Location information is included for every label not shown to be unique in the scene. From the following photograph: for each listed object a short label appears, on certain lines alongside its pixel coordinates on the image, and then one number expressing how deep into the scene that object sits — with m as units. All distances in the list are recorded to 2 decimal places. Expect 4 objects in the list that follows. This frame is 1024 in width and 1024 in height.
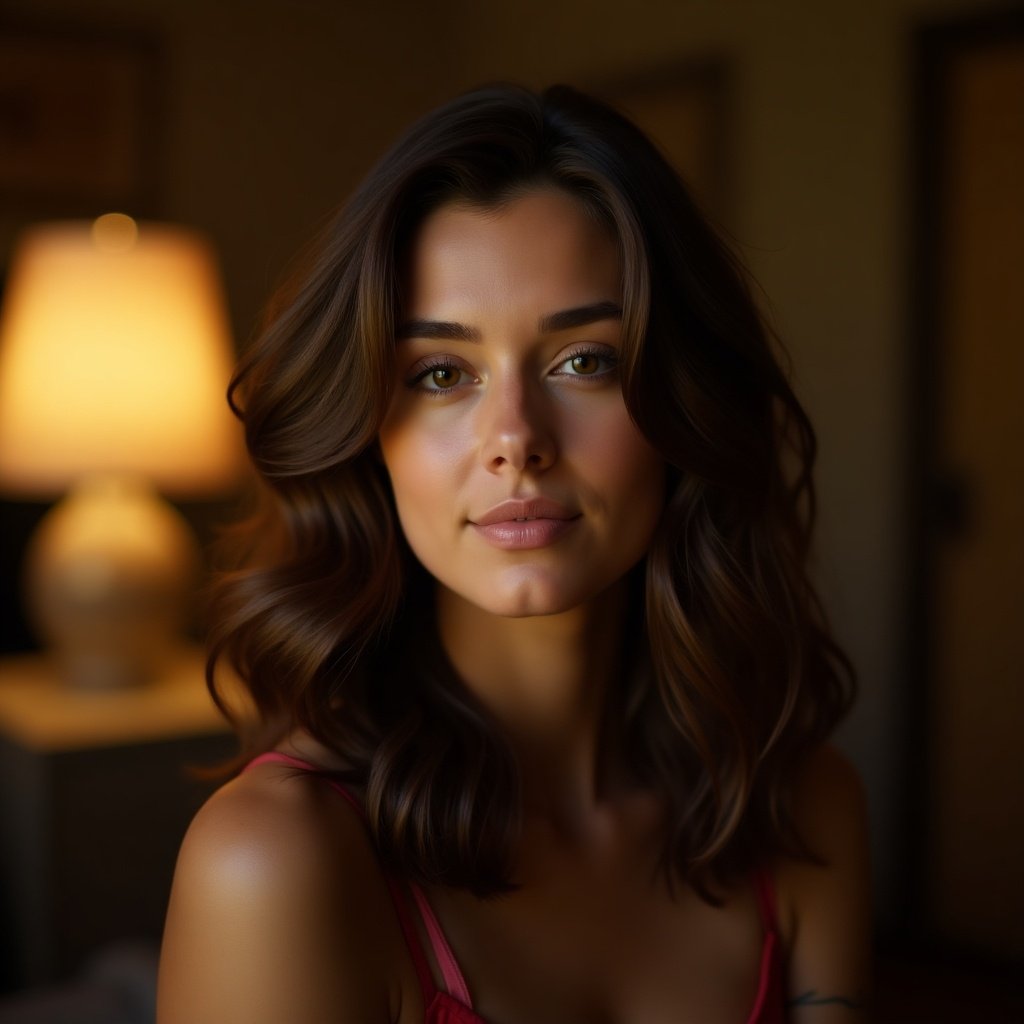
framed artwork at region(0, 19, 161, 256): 3.76
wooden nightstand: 2.56
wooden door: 3.13
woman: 1.00
